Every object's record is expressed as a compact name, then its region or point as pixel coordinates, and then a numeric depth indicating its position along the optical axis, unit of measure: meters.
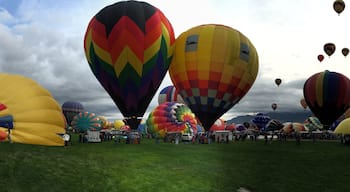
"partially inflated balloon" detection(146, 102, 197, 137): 41.31
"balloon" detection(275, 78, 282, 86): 67.69
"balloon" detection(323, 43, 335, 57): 55.25
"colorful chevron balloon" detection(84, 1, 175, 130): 29.92
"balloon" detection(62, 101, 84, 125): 82.55
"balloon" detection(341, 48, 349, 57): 57.38
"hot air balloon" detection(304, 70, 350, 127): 49.41
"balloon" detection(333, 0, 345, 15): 46.75
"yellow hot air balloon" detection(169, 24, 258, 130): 34.19
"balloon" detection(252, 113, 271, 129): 77.50
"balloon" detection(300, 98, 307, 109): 86.95
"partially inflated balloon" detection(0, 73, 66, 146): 18.00
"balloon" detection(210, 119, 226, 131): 59.77
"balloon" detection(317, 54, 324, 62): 62.66
